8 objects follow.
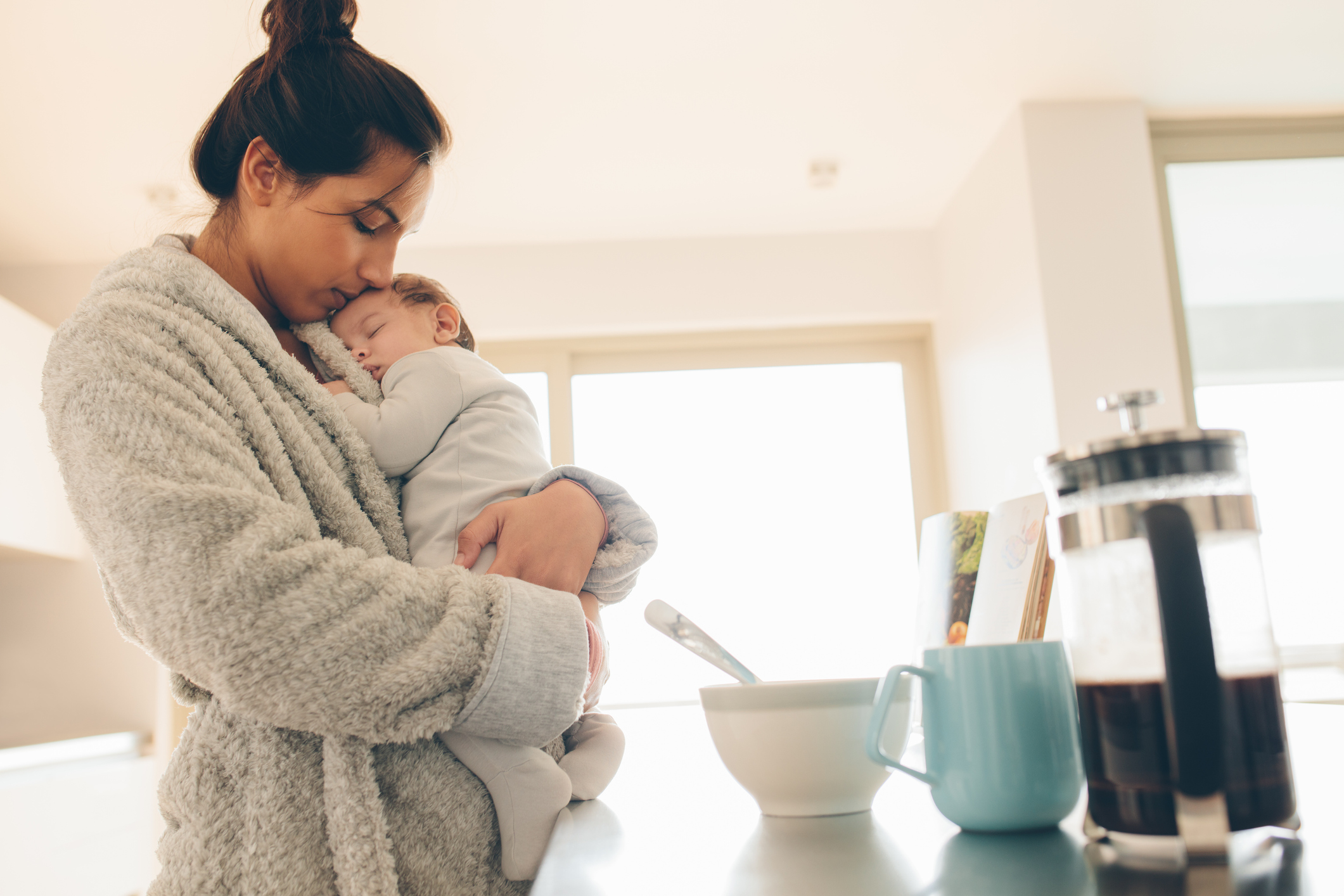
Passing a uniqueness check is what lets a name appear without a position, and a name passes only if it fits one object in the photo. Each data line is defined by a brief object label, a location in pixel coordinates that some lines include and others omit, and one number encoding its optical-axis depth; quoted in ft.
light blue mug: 1.52
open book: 2.73
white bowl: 1.80
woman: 1.80
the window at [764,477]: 11.14
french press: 1.29
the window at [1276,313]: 8.65
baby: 2.11
